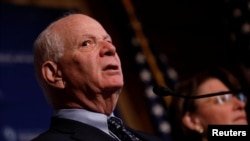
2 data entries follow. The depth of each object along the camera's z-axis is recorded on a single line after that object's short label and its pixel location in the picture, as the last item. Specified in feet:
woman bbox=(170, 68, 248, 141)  12.82
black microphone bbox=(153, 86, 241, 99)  10.48
